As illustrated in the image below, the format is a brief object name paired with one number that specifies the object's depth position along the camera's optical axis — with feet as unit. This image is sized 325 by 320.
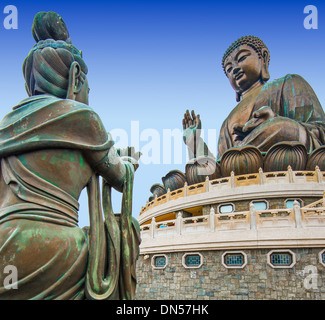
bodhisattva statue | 7.28
